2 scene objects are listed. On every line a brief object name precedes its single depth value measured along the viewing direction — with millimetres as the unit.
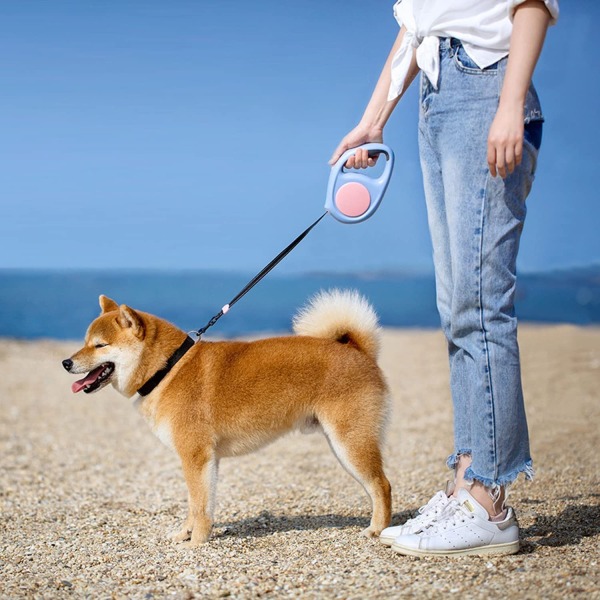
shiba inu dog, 3295
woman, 2440
